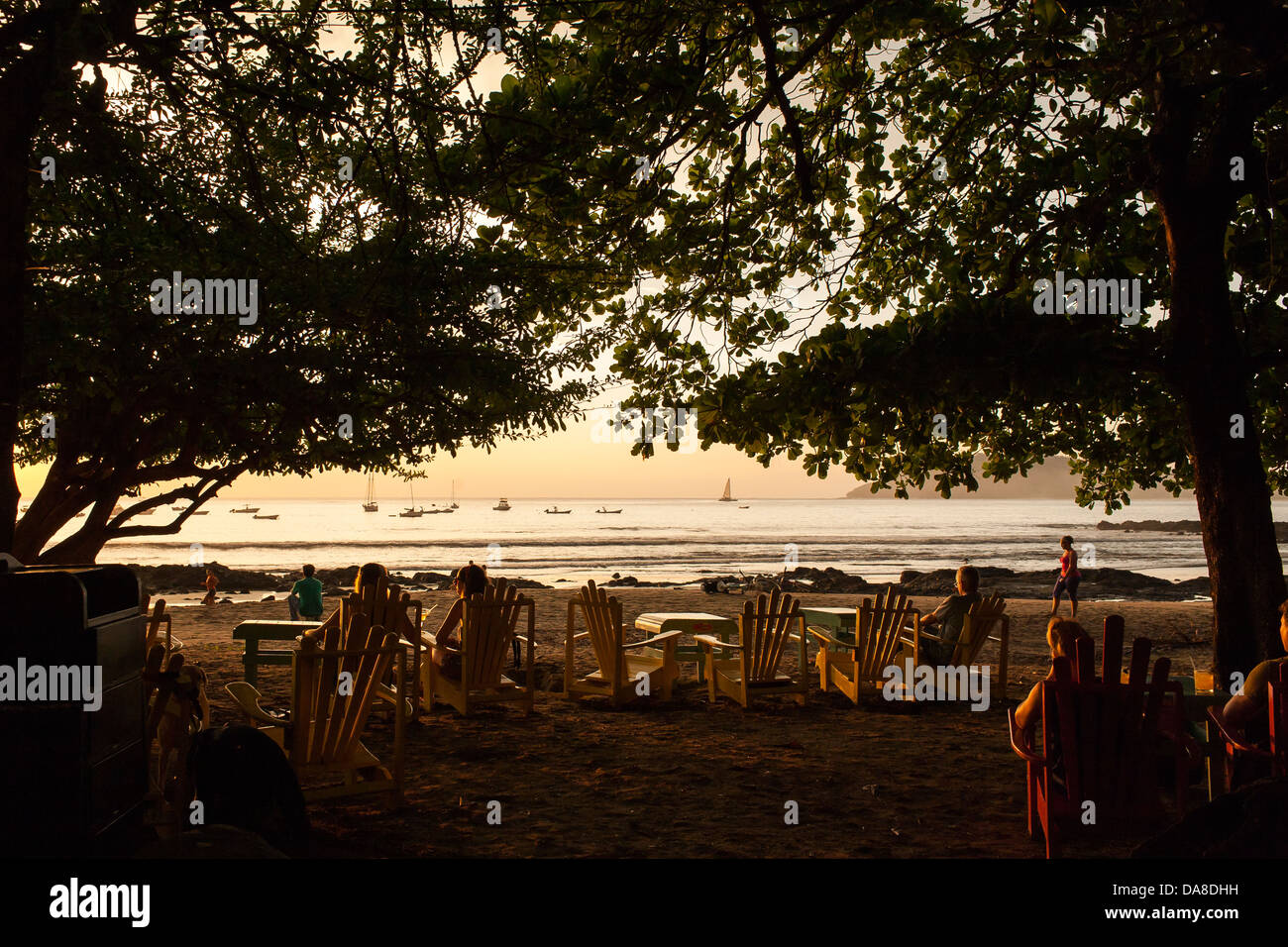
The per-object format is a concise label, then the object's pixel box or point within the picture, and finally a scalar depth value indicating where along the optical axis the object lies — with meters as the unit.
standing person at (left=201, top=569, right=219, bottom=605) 22.11
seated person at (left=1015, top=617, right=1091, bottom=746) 4.62
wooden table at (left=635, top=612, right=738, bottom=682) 10.20
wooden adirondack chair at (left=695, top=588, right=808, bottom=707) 8.49
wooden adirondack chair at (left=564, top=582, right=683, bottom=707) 8.83
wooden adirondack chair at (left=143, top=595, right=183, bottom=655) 7.84
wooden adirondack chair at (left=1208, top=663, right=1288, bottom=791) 4.29
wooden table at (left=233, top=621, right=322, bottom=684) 8.56
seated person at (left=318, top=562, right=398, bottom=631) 8.46
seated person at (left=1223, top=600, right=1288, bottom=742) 4.61
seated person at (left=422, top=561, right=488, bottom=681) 8.54
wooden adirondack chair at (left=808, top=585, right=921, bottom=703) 8.94
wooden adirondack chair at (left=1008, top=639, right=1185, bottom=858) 4.44
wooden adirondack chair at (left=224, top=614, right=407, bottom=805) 5.25
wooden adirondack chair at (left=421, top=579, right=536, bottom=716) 8.23
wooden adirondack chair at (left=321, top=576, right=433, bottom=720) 7.72
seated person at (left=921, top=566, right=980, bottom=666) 9.18
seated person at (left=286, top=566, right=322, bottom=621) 12.52
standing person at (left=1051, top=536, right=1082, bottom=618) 18.73
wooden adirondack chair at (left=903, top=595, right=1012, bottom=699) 8.95
